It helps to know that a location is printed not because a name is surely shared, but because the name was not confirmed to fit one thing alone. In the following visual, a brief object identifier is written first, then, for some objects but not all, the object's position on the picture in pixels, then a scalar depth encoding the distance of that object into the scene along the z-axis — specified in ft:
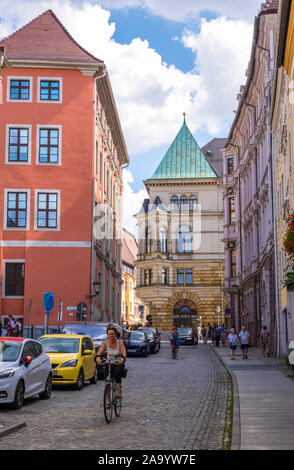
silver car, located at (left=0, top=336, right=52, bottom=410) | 45.83
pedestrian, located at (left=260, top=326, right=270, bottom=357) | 115.55
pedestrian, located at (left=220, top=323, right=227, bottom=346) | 172.45
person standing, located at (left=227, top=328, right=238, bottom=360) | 110.63
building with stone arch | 266.98
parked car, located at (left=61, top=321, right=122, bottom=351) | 83.41
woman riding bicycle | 42.32
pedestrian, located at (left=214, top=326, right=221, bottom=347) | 169.89
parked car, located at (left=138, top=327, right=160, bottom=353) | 131.13
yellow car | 61.11
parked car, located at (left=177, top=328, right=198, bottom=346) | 178.81
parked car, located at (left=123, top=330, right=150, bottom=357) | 118.93
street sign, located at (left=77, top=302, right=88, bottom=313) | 107.45
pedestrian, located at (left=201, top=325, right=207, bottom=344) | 186.09
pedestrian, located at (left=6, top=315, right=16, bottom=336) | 109.50
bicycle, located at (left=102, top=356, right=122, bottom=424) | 40.40
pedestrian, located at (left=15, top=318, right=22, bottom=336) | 111.75
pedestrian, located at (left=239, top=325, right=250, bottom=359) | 109.40
